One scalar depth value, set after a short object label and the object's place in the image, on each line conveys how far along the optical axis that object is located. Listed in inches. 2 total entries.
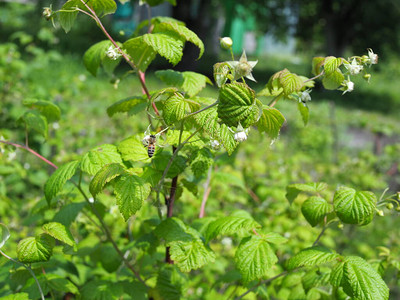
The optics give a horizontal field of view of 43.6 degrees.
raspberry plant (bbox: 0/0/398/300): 12.4
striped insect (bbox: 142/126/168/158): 12.8
